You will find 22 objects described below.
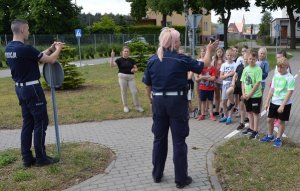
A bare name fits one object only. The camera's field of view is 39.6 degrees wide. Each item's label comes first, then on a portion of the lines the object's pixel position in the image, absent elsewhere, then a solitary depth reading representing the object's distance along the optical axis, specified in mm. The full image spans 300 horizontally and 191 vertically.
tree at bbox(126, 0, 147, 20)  58925
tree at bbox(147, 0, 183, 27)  44375
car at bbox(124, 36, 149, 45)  21645
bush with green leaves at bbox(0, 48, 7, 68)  29431
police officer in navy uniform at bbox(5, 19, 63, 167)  5781
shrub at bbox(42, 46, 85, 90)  14984
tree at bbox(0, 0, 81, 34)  54875
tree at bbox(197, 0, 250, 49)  43200
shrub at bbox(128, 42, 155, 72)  21047
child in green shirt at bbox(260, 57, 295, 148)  6898
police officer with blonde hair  5121
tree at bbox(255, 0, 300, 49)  41219
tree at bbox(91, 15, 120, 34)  63194
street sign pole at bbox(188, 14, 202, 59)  14562
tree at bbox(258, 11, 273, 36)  78500
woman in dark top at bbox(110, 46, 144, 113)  10406
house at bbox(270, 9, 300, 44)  64350
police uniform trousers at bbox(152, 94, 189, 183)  5199
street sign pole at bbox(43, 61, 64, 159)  6270
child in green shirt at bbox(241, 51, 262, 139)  7637
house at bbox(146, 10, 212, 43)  80062
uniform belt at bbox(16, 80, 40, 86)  5900
